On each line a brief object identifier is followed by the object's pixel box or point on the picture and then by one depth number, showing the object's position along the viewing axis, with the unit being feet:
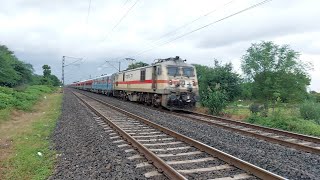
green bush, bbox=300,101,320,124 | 37.57
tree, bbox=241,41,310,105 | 61.37
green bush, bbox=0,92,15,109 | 42.10
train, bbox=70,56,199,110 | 42.64
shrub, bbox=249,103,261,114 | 39.97
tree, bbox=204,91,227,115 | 40.93
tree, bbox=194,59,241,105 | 48.86
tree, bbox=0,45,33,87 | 83.06
